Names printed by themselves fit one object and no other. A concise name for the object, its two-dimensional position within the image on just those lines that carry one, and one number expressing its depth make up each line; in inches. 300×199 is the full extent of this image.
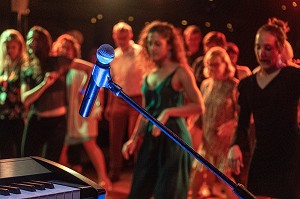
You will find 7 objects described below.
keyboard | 83.6
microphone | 78.6
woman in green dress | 158.7
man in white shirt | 263.6
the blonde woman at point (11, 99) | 211.5
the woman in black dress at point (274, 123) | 132.3
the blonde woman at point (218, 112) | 210.8
